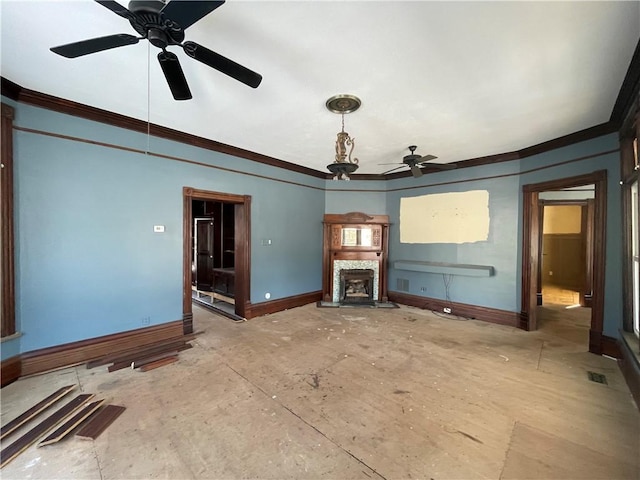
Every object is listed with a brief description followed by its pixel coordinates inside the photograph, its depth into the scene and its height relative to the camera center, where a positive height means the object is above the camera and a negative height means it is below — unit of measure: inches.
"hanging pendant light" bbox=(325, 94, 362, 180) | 104.7 +48.9
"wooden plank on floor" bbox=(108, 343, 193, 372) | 112.1 -55.8
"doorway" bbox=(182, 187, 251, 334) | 151.8 -12.1
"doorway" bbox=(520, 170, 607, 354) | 129.4 -9.0
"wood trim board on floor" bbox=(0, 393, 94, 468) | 67.8 -56.7
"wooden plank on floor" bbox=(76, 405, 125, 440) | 74.2 -56.7
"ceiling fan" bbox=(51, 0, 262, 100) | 51.8 +45.6
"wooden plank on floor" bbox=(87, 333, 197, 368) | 116.2 -55.7
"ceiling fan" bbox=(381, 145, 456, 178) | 153.4 +45.5
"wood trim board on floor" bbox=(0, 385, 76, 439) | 76.0 -56.4
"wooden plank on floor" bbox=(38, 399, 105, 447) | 72.1 -56.2
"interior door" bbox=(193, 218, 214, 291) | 256.7 -16.5
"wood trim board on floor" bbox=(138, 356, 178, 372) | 111.4 -56.4
